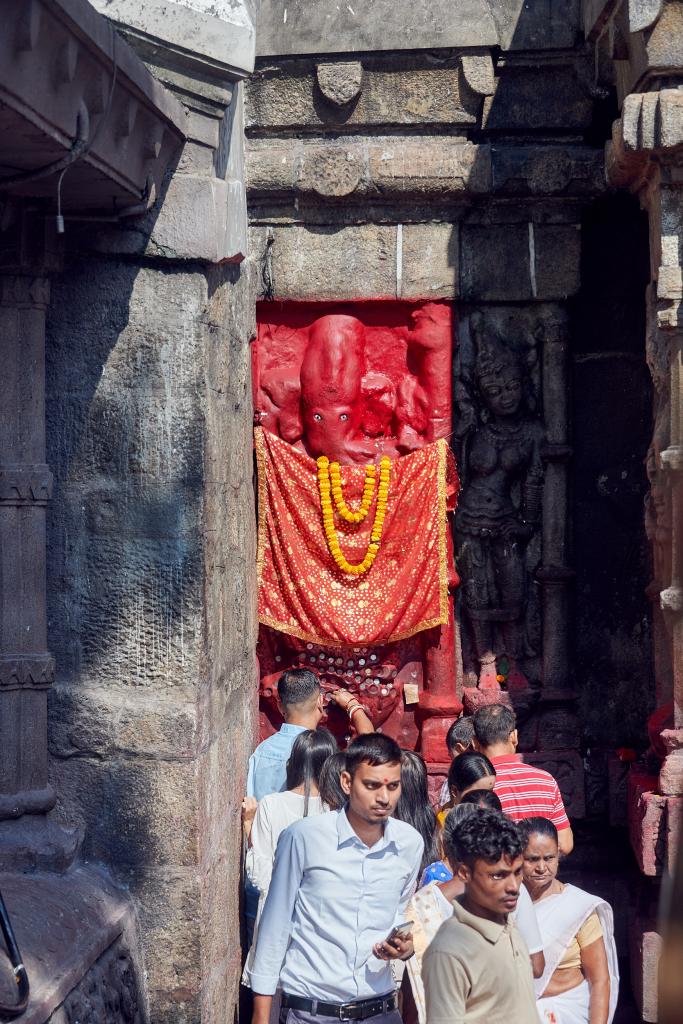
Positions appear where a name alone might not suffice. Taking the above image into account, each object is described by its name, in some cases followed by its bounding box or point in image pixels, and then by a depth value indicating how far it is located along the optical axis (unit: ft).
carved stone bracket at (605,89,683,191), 33.68
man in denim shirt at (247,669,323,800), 34.01
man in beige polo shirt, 20.25
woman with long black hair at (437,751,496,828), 29.84
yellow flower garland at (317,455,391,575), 41.32
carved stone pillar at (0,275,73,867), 28.48
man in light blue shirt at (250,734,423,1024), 24.40
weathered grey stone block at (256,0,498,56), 40.52
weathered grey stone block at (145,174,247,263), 29.27
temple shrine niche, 41.34
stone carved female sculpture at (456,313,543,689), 42.11
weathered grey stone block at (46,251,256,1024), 29.50
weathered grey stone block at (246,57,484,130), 41.29
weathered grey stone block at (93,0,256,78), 28.40
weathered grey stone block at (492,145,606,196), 40.86
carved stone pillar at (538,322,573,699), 42.19
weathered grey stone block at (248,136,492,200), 41.01
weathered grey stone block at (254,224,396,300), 42.06
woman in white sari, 25.49
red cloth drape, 41.27
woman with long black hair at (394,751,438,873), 29.81
